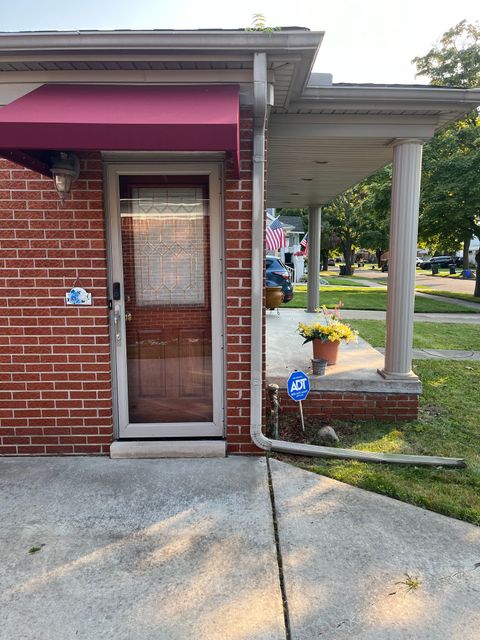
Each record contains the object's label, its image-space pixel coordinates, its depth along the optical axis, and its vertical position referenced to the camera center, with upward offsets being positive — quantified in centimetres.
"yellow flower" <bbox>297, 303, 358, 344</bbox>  503 -83
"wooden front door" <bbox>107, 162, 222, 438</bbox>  372 -43
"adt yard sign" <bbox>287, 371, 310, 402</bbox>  414 -116
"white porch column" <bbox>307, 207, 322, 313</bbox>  1011 +10
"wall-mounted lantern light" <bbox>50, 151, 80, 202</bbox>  331 +62
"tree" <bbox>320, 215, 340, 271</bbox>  3819 +158
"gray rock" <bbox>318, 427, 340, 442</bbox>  412 -159
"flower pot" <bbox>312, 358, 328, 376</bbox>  480 -114
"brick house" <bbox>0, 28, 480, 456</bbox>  314 +5
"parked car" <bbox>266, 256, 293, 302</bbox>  1286 -56
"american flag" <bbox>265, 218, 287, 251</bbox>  1518 +60
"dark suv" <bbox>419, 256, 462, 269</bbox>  4397 -44
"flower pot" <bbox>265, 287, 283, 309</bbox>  954 -84
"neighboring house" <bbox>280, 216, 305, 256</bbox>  3500 +188
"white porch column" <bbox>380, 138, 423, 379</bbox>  459 +2
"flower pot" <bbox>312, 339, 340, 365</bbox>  513 -104
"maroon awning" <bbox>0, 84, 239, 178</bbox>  262 +75
